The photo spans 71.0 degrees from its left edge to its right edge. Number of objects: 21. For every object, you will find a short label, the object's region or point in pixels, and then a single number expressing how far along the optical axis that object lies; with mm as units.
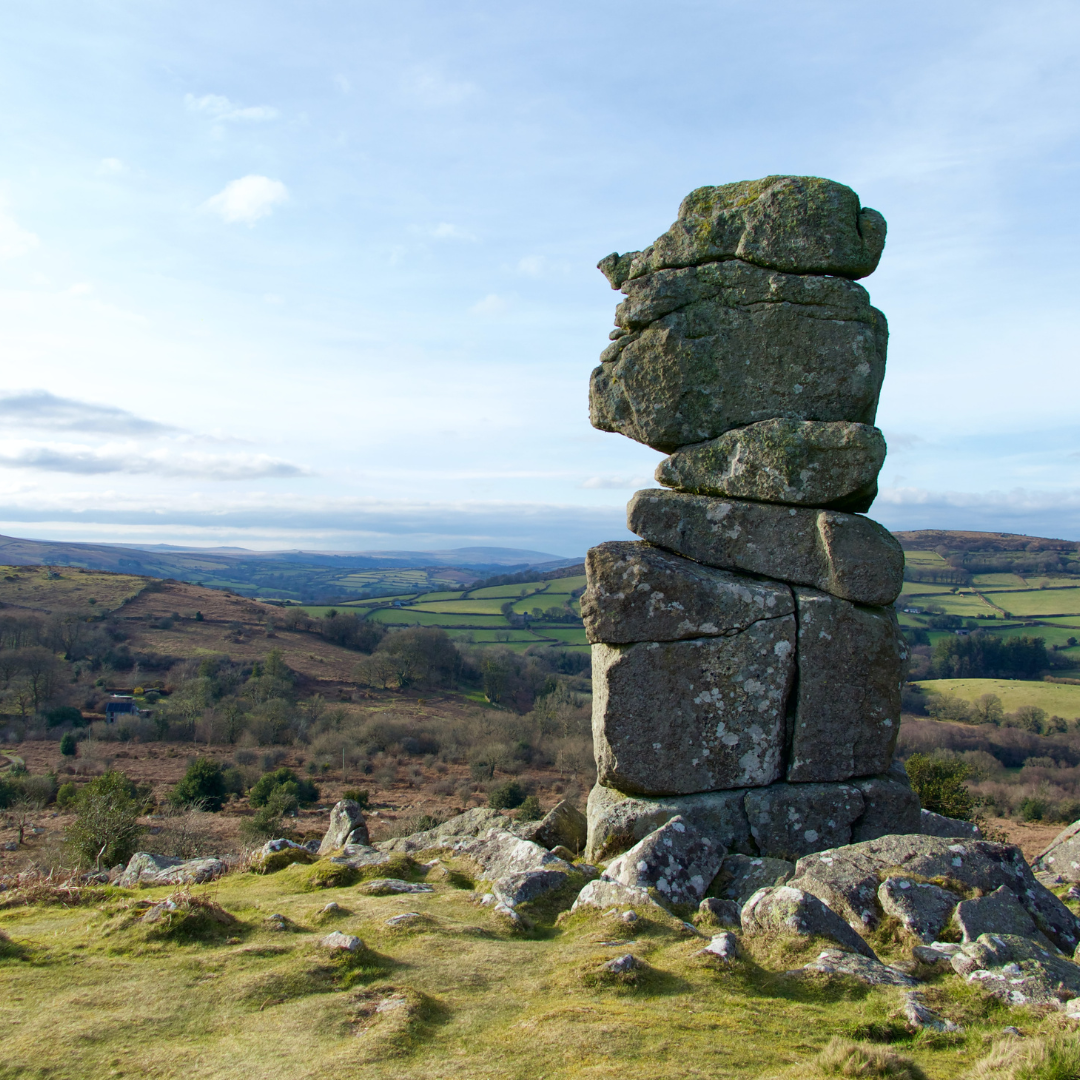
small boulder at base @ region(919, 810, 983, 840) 11094
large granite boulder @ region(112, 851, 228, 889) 10289
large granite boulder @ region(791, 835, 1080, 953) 7875
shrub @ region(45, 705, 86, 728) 55491
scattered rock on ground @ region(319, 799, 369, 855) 12406
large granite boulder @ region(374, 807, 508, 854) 12477
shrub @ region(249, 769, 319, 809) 35438
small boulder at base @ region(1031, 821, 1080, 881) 10750
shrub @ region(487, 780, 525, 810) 33062
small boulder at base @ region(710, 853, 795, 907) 9062
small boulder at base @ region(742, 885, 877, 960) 6875
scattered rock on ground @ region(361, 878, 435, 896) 9469
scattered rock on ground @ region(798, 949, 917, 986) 6242
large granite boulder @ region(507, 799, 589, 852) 11945
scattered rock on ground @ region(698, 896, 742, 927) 7898
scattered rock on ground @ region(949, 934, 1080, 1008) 5848
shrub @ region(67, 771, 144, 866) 14773
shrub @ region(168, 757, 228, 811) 35156
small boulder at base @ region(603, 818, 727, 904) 8766
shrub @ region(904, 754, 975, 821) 17625
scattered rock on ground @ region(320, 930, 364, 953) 6842
